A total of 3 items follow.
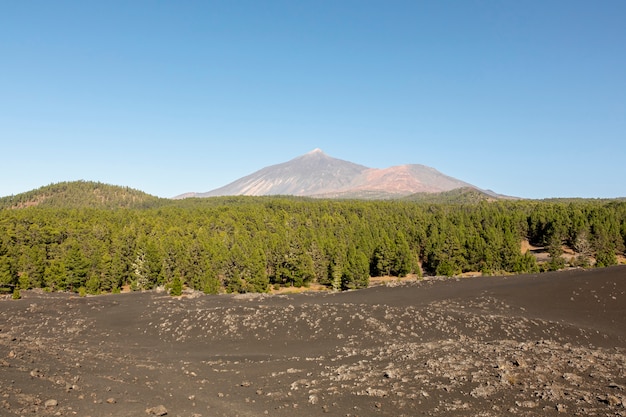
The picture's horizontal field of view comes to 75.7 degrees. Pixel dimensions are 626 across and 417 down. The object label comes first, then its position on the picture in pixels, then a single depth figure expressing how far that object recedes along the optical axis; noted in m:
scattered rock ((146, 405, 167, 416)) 13.59
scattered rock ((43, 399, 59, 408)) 13.04
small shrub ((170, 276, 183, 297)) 56.88
